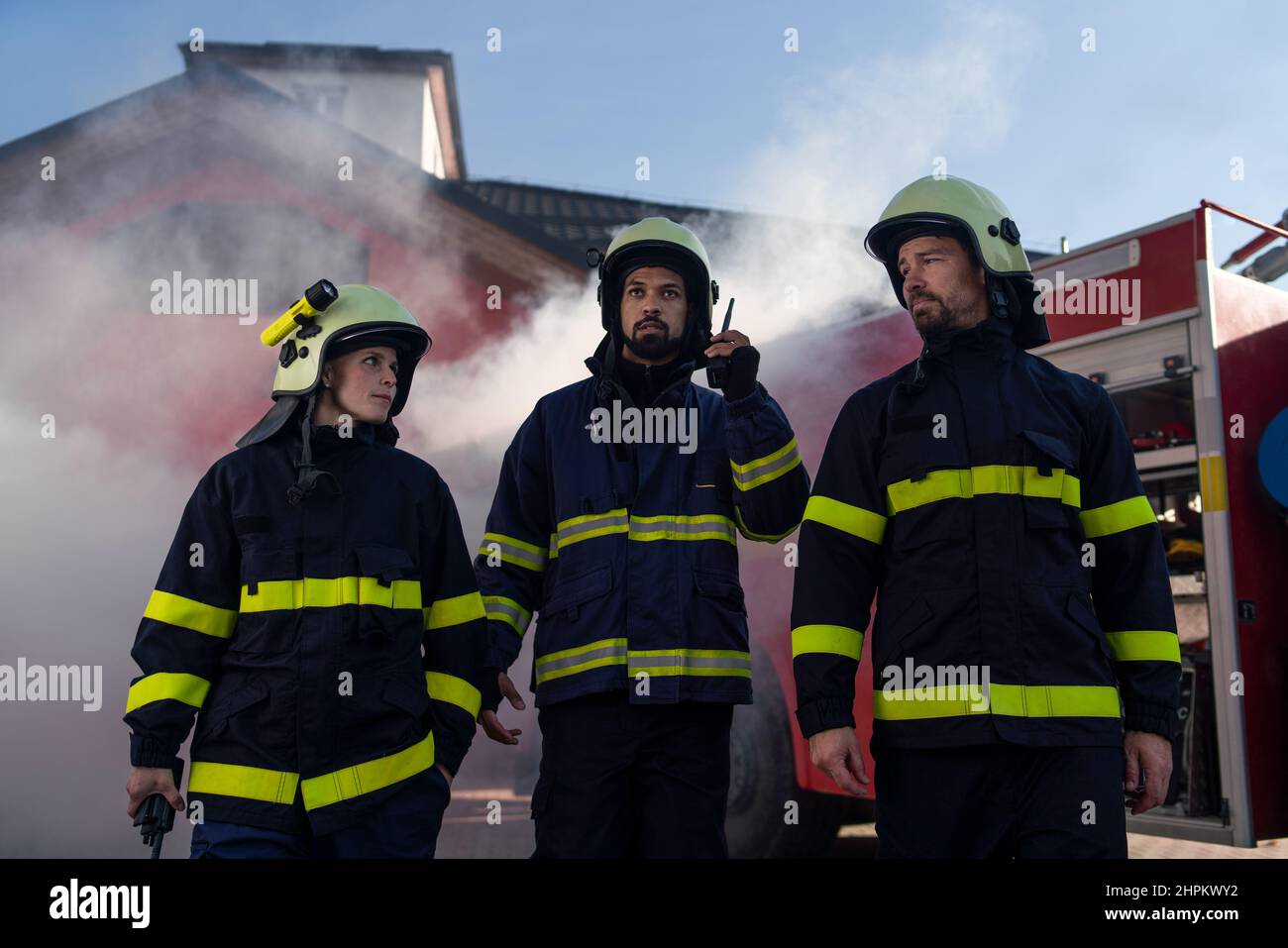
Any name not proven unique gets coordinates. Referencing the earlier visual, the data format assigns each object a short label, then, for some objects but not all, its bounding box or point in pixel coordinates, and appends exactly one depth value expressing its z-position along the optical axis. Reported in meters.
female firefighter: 2.22
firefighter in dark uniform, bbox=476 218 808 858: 2.38
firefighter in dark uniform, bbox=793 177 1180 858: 2.05
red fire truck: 3.64
